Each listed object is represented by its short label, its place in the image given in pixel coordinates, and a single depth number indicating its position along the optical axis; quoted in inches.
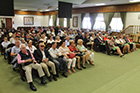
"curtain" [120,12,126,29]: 453.2
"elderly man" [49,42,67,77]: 155.5
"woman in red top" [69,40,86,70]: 183.0
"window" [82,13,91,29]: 579.7
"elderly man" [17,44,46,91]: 128.0
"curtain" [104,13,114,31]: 490.0
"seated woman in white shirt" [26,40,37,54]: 178.3
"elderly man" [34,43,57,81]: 144.4
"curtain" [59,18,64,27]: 665.2
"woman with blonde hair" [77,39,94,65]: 191.0
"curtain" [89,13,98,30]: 547.6
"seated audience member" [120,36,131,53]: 282.7
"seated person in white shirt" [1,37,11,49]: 225.6
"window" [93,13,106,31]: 524.9
